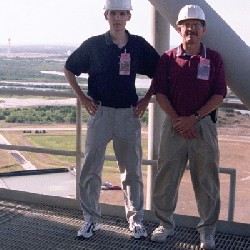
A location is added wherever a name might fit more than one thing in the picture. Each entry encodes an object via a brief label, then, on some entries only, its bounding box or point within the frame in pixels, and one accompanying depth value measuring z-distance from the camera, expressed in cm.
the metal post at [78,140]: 376
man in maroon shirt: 282
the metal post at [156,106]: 413
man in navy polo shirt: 302
